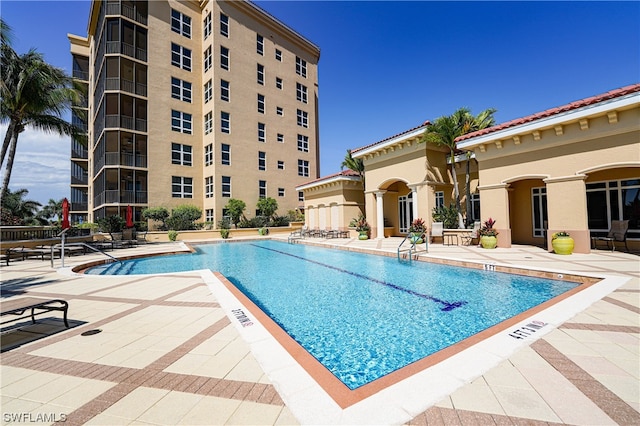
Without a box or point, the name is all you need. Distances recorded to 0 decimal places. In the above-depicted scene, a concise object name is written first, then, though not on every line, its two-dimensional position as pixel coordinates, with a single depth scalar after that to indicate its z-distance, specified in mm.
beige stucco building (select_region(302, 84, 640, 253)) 9087
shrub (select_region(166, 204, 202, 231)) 22812
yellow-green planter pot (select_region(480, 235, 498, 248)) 11695
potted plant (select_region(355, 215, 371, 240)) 18172
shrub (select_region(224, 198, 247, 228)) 24750
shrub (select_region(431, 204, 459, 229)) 14344
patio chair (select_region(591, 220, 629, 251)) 10297
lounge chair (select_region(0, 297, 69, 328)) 3596
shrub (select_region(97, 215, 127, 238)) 18875
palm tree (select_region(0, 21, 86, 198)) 14383
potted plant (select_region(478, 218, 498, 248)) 11711
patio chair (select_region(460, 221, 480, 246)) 12930
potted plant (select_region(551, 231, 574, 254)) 9648
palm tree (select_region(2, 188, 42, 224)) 34959
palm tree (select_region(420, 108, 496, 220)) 13531
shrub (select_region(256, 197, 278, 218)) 26766
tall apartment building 23344
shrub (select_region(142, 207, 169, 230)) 22016
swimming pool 4044
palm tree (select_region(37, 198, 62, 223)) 43769
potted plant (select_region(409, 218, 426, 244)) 14333
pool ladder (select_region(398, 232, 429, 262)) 10706
